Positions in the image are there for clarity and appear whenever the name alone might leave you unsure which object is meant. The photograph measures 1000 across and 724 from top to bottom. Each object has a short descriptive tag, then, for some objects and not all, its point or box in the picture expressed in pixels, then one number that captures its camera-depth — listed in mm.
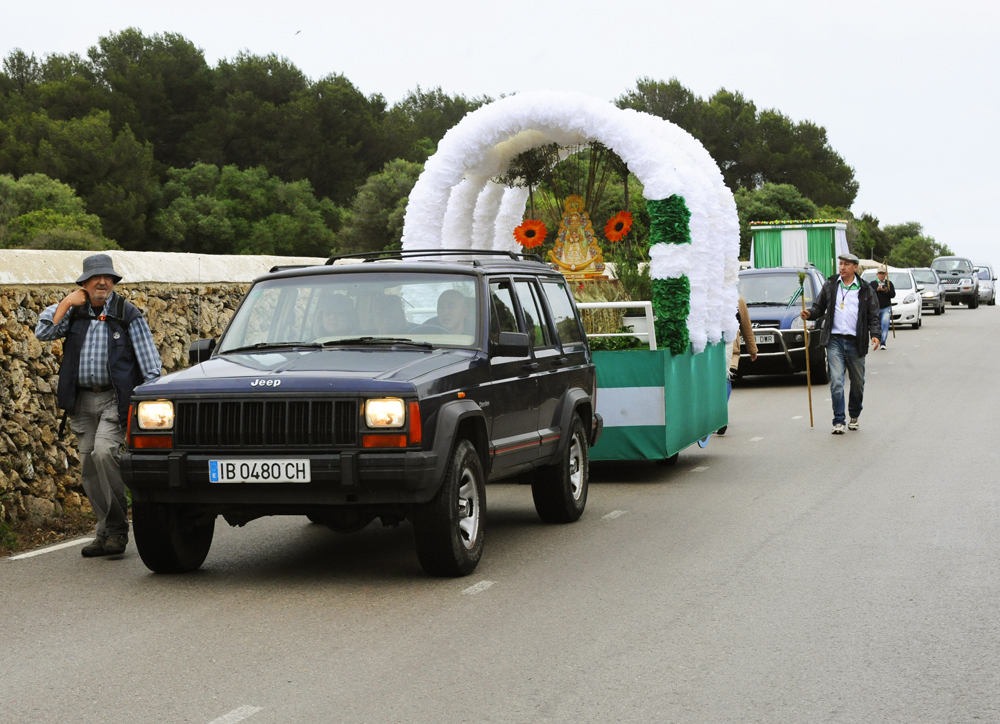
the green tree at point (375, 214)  69750
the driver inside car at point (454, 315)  8328
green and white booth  33062
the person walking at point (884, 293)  27862
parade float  11938
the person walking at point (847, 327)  15273
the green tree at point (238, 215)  67188
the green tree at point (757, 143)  94375
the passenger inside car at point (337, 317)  8258
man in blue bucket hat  8430
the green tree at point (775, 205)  79438
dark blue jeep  7152
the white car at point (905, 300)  40844
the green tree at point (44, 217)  53062
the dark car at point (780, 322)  22047
